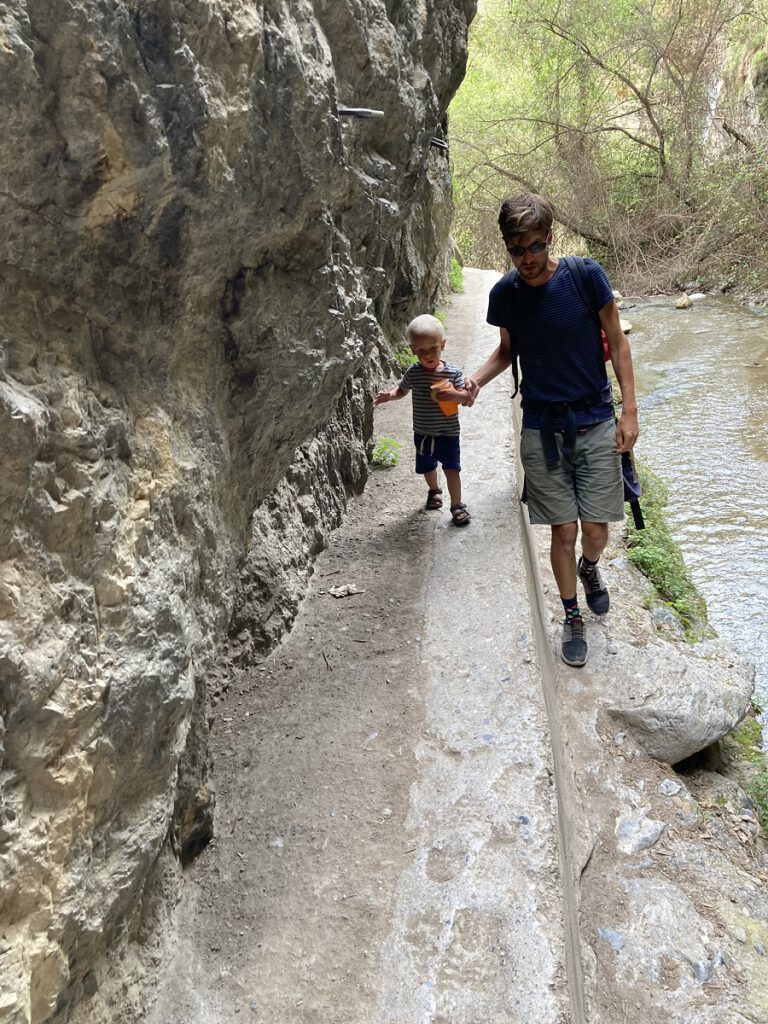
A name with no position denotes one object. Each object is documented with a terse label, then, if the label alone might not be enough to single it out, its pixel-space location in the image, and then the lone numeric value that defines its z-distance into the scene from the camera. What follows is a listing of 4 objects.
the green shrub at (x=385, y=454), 5.64
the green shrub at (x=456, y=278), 13.08
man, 3.02
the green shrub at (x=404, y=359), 7.74
